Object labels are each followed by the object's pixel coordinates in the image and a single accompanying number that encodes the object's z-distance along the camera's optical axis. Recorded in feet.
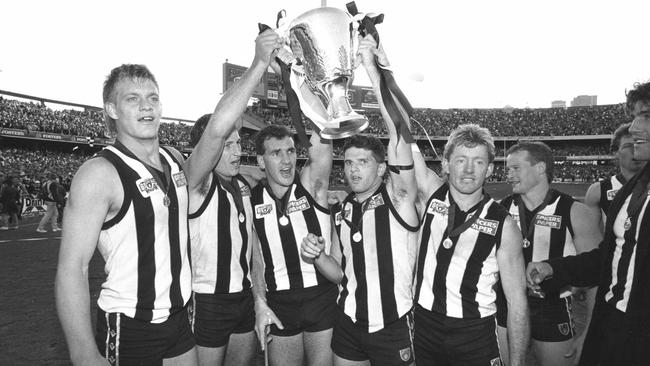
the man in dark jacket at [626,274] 7.80
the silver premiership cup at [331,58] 6.61
